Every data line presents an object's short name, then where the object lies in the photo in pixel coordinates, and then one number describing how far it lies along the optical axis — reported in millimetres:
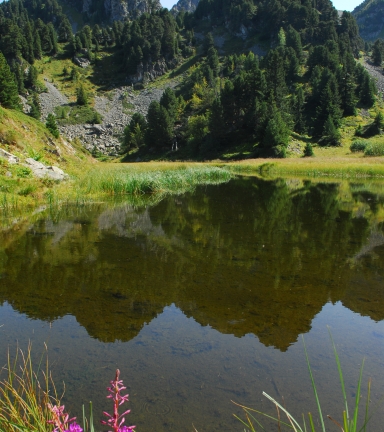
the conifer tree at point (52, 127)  34781
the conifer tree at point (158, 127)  90812
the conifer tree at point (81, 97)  120625
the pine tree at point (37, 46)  139500
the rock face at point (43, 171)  21184
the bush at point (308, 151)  62531
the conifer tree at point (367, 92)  90812
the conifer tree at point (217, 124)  80188
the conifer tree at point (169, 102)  100500
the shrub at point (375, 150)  55984
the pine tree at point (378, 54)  126400
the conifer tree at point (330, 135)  71125
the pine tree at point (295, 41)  119938
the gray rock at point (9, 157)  20033
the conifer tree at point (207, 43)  157375
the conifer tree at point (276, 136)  63188
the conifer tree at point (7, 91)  34000
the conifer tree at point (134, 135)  97000
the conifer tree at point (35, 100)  104281
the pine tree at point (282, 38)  137238
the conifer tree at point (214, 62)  133700
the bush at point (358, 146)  64188
